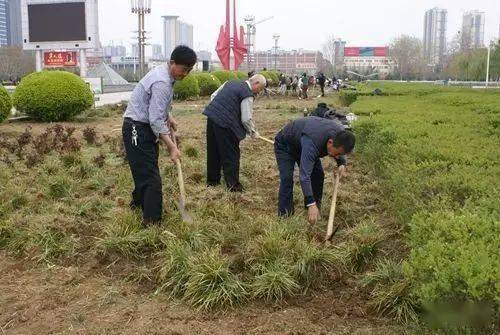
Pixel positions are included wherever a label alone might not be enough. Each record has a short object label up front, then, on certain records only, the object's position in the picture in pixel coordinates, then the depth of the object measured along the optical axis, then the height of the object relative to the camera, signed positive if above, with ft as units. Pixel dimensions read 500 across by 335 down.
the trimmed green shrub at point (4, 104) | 36.09 -1.55
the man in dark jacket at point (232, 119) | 19.16 -1.29
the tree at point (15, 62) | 168.86 +5.16
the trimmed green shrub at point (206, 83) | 84.89 -0.35
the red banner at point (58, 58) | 103.96 +3.96
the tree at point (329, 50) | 269.75 +14.85
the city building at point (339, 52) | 267.43 +15.14
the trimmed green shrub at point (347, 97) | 60.54 -1.70
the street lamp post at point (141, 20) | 118.62 +12.43
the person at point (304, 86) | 80.05 -0.66
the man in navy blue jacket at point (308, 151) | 13.28 -1.74
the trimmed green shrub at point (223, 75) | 97.43 +1.00
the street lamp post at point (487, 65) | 133.90 +4.10
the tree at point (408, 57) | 241.76 +10.74
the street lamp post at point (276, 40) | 203.17 +14.59
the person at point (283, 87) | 92.06 -0.95
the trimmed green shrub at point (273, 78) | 127.85 +0.74
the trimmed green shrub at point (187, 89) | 73.00 -1.08
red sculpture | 119.44 +7.59
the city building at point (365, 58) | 308.40 +13.42
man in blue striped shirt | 14.21 -1.14
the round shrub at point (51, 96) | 42.24 -1.24
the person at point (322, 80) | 88.98 +0.22
